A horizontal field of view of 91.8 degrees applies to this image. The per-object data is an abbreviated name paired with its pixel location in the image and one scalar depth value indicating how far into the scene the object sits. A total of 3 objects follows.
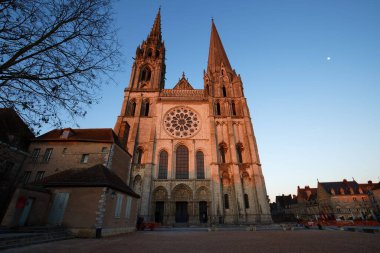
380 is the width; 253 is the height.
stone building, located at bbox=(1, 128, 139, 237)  9.98
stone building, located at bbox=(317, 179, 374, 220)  40.69
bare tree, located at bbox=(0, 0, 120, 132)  4.68
